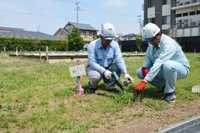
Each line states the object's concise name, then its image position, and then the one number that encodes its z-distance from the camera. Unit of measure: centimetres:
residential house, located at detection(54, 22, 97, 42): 3832
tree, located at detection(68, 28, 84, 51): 2559
